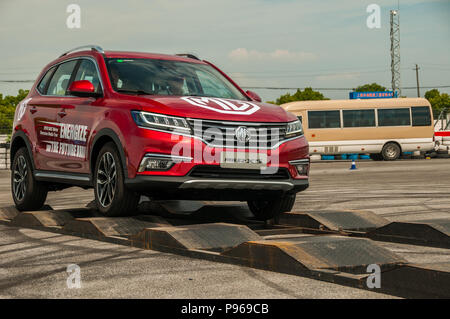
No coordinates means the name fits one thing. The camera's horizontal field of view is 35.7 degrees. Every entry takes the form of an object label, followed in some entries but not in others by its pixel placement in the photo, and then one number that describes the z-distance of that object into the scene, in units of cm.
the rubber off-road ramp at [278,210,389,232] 720
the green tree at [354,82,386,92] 12342
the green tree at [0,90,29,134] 12819
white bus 3609
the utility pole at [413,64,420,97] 9462
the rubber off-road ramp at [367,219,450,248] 624
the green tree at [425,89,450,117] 12056
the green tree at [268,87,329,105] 12925
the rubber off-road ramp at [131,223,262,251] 595
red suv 691
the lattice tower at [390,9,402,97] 5553
